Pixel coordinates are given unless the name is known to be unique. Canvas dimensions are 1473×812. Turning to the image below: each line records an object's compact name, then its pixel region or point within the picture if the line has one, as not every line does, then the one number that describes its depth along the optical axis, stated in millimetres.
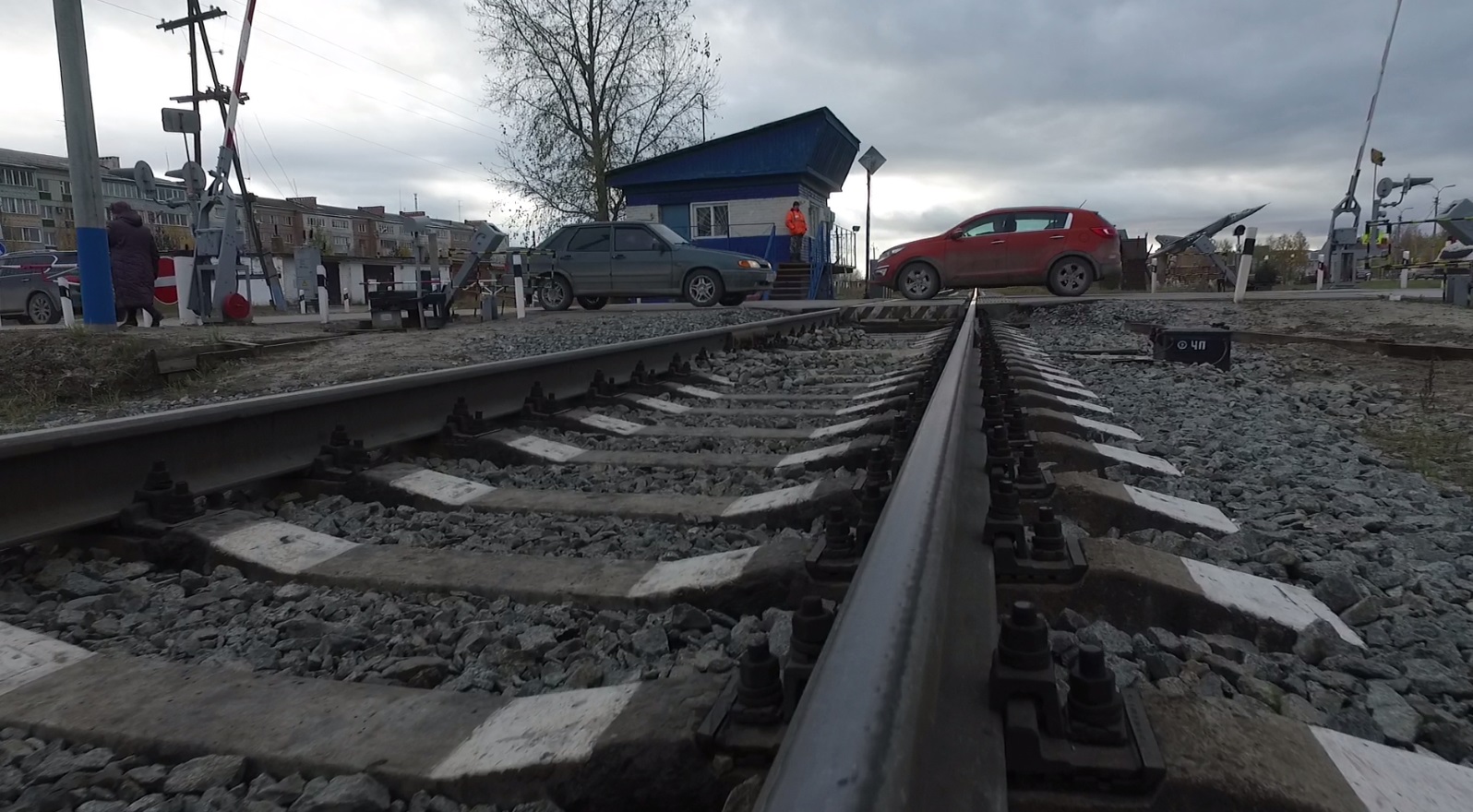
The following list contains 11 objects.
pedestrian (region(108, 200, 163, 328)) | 11695
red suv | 14984
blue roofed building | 27375
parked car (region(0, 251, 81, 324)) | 18562
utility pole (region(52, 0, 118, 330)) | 8344
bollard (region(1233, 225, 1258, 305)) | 12991
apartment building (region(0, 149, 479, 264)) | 69625
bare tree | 33875
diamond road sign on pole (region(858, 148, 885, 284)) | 23453
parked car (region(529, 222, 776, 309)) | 15375
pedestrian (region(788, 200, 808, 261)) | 22812
